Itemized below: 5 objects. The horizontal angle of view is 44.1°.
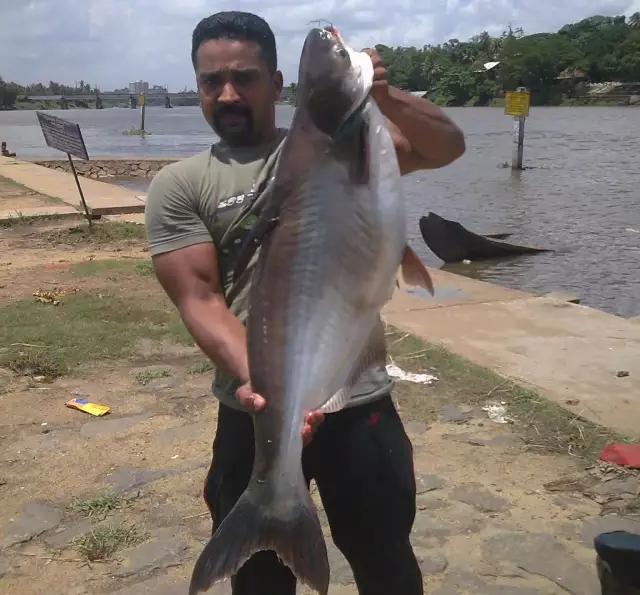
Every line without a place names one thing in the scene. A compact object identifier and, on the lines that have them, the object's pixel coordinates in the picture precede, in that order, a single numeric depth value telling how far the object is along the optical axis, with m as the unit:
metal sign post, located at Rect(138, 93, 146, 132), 54.72
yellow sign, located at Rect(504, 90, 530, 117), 26.14
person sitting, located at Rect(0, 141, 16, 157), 30.53
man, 2.49
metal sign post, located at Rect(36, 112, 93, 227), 12.66
